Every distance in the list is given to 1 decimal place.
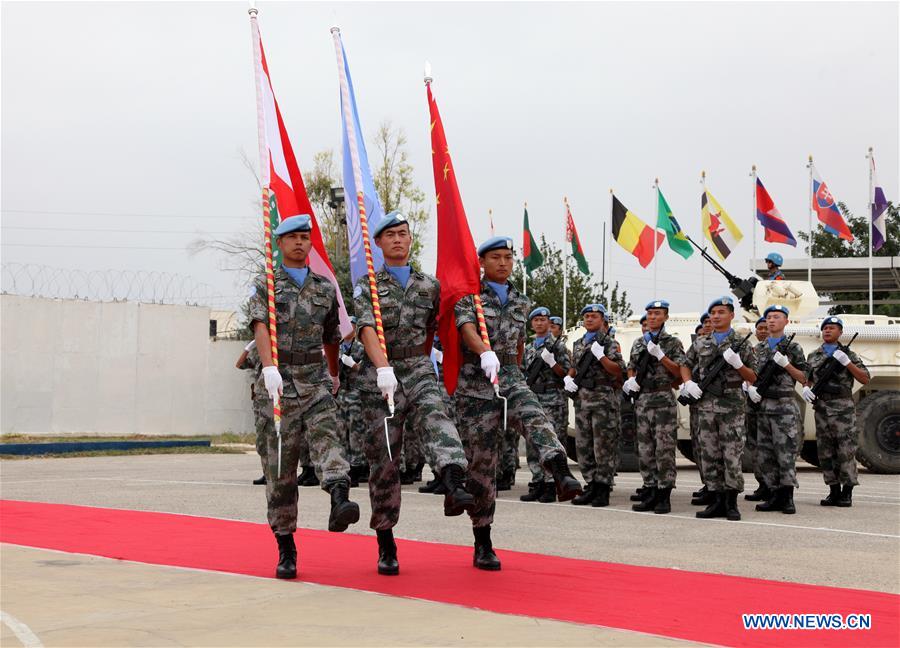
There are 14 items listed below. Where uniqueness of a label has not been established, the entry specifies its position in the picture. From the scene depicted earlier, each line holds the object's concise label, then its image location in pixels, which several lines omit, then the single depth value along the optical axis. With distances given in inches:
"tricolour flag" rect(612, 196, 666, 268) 841.5
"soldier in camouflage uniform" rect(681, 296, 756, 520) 397.4
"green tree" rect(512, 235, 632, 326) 1316.4
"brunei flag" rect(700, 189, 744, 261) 808.9
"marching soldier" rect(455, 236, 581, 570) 264.2
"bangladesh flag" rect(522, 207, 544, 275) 916.6
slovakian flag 814.5
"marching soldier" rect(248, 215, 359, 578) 252.8
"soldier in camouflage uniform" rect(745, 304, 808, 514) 424.5
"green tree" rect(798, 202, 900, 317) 1376.7
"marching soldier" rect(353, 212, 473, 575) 253.1
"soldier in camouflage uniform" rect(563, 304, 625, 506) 438.0
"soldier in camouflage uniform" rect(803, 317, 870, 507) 438.0
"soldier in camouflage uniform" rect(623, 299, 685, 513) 417.1
